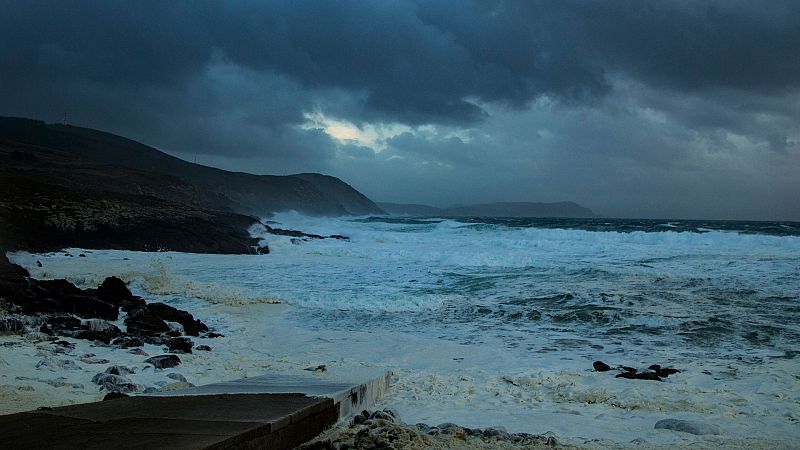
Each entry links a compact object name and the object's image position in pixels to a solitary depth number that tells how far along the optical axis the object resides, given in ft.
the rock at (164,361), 19.15
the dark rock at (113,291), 33.17
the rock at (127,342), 22.29
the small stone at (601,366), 21.49
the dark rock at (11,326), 22.79
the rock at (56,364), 17.71
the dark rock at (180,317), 27.32
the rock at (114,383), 15.93
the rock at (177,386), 15.36
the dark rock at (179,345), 22.35
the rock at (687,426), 13.99
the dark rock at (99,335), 23.11
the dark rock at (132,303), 31.94
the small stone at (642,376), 20.17
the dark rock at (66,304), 28.21
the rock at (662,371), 20.81
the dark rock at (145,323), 25.66
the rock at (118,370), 17.28
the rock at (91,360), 19.14
